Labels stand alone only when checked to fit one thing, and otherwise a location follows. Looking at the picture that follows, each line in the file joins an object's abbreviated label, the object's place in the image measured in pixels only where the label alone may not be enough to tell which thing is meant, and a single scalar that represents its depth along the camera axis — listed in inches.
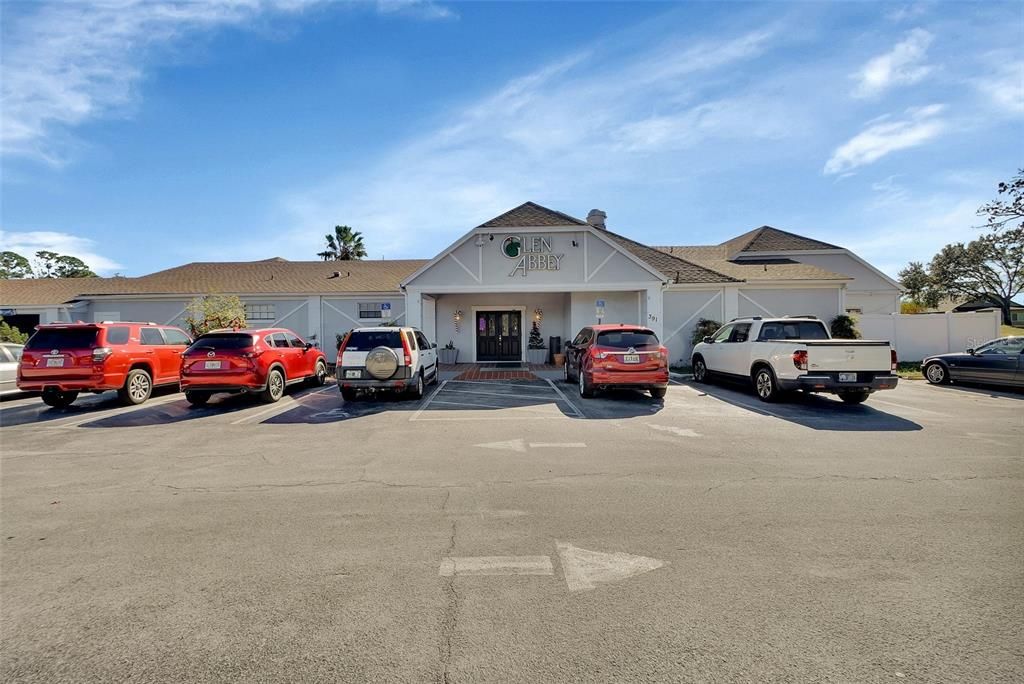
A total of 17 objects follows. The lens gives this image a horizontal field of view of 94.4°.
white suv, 407.5
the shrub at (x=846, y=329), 718.5
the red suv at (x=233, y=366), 396.8
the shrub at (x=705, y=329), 713.0
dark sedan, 471.5
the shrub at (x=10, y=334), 727.7
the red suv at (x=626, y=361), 414.6
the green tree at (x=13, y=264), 2462.7
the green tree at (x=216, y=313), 708.7
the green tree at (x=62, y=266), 2498.8
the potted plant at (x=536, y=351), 776.9
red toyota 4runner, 390.3
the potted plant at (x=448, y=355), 785.3
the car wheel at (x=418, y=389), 429.4
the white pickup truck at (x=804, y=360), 372.5
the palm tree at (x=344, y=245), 1770.4
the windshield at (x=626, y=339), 423.8
